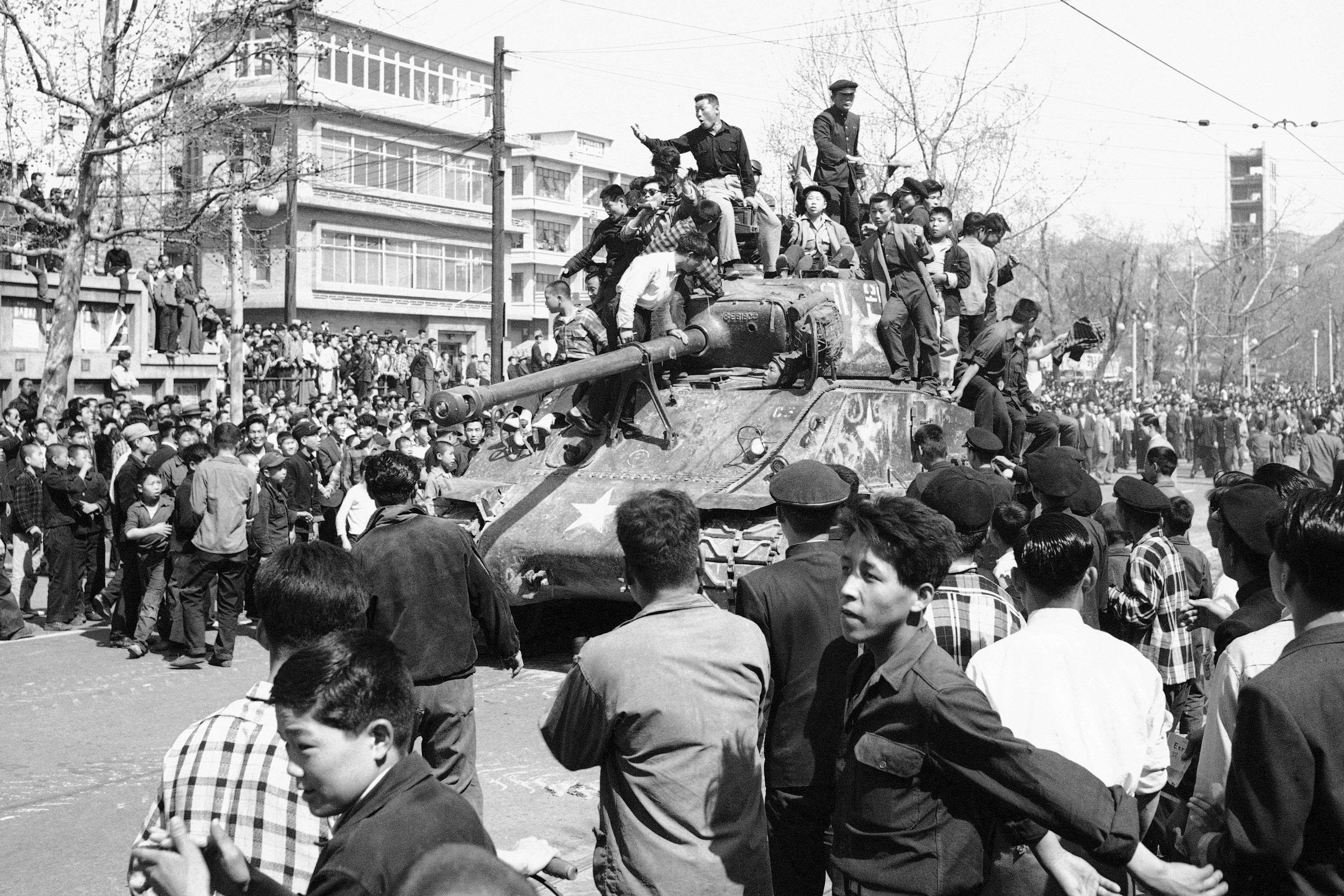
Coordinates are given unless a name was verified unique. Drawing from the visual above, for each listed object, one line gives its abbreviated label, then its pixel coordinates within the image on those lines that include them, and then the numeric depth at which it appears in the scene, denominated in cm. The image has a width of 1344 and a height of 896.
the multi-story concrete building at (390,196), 4650
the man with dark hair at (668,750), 389
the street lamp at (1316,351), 7088
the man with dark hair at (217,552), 1136
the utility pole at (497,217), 2436
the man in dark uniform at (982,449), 1000
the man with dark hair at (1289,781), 301
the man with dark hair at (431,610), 581
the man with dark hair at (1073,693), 381
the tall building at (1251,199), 5553
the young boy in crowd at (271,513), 1227
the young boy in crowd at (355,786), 259
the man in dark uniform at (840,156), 1398
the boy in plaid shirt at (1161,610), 621
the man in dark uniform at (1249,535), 491
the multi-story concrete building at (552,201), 5909
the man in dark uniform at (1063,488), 662
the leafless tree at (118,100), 1966
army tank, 979
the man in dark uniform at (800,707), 450
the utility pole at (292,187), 2109
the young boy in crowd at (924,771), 340
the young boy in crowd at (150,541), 1178
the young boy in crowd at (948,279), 1274
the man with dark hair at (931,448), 952
